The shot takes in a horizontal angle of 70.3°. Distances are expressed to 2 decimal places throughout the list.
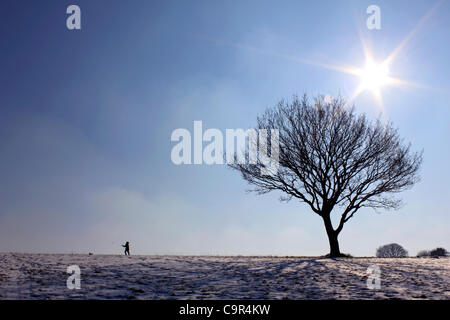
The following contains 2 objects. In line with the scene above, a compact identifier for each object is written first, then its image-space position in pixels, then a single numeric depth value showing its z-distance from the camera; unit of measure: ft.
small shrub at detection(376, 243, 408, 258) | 276.21
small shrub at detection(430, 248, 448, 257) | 133.41
